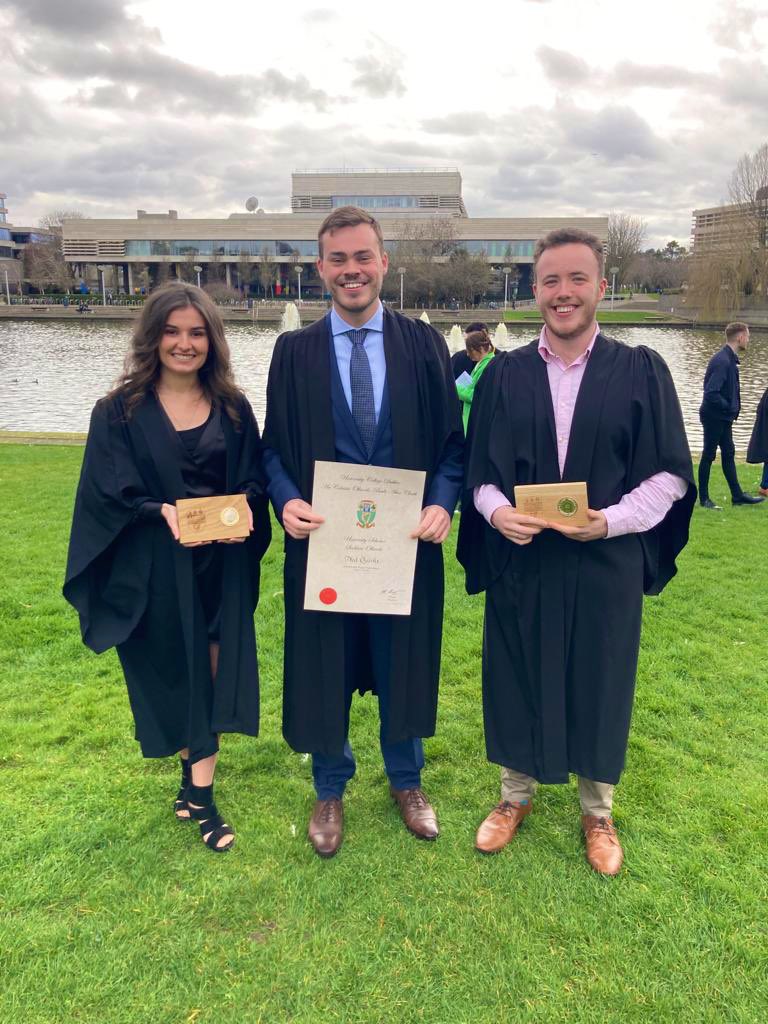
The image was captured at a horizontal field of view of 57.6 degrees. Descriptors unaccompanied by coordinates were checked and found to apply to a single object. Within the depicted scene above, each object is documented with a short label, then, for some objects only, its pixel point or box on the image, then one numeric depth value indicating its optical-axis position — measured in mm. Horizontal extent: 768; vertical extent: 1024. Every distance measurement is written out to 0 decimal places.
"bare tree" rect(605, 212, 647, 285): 75062
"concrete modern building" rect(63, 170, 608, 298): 81625
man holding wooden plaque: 2588
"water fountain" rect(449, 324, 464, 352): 14430
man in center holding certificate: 2756
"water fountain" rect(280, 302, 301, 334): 11594
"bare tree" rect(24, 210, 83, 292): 82375
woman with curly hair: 2707
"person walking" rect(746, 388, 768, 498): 8508
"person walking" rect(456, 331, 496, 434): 7484
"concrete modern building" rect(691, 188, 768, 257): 47938
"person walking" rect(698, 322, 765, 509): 8508
